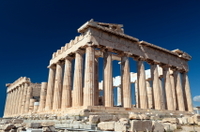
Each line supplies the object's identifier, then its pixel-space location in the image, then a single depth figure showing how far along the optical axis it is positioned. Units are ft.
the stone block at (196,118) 38.20
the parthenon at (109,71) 70.85
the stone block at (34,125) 34.43
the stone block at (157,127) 29.13
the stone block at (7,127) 34.26
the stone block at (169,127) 30.63
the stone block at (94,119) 37.15
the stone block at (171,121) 37.08
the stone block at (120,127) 28.16
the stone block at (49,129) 30.53
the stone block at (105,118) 38.65
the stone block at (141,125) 27.68
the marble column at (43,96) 99.22
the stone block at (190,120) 38.54
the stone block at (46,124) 35.76
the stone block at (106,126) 29.95
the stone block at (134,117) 37.57
